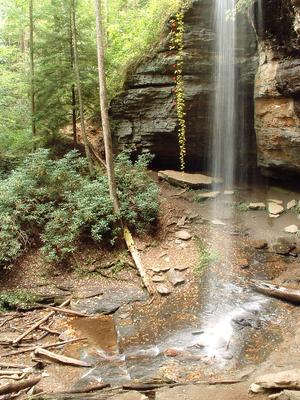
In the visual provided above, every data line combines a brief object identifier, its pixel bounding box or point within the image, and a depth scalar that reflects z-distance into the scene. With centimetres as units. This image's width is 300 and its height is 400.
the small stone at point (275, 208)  1244
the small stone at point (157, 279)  917
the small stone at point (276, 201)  1294
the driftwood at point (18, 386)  470
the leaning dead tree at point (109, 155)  941
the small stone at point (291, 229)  1124
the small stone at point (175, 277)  896
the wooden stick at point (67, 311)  797
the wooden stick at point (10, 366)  601
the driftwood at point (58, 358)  607
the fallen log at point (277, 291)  773
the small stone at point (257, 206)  1296
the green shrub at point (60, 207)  989
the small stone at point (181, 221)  1182
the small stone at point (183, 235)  1103
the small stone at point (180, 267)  952
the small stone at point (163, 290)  861
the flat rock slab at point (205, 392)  448
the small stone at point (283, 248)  1014
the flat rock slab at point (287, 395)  381
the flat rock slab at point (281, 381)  431
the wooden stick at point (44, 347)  650
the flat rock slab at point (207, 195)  1362
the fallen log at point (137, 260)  891
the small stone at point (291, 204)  1253
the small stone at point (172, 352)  629
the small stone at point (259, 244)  1057
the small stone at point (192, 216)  1229
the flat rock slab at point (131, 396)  432
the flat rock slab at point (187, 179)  1420
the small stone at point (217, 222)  1209
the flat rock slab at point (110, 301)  819
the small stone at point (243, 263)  959
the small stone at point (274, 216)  1226
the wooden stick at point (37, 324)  695
